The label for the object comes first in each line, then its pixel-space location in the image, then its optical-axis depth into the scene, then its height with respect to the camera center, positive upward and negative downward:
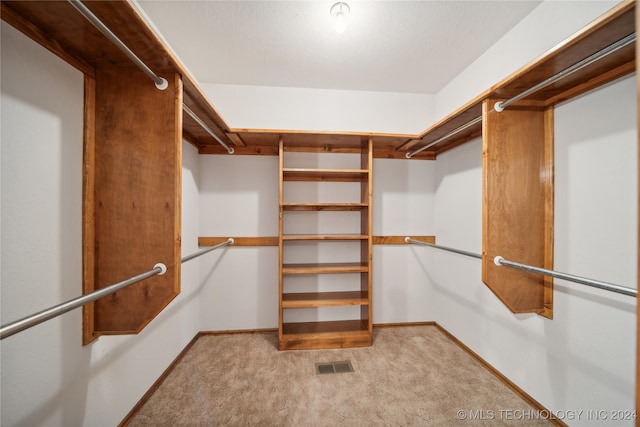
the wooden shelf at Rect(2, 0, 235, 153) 0.84 +0.74
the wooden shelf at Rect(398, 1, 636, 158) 0.90 +0.74
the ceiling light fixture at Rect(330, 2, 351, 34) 1.52 +1.33
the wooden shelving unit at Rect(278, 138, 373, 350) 2.27 -0.70
